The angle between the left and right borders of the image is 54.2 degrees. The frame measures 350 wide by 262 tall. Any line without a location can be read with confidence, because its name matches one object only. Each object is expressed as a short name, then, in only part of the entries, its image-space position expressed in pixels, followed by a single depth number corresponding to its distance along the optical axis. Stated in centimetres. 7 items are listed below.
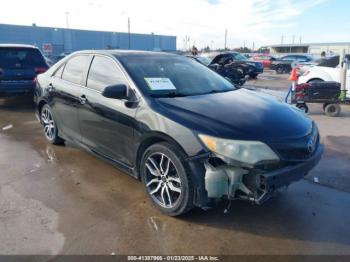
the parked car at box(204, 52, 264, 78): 1847
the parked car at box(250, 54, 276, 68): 2929
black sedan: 299
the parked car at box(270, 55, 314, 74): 2636
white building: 5888
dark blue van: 875
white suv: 1019
